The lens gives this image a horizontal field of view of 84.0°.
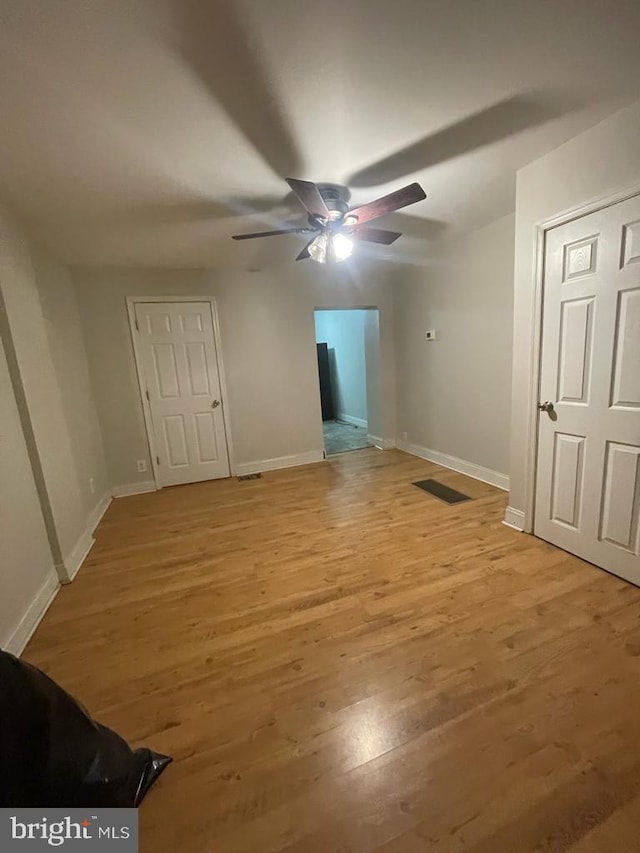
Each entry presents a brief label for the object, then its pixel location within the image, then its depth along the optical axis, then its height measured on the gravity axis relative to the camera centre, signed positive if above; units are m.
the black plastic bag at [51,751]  0.84 -0.94
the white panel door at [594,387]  1.87 -0.27
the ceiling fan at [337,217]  1.91 +0.85
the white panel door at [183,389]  3.88 -0.24
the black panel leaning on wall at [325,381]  7.05 -0.46
